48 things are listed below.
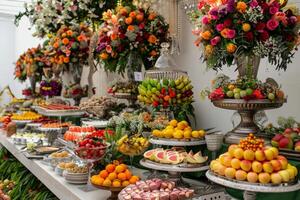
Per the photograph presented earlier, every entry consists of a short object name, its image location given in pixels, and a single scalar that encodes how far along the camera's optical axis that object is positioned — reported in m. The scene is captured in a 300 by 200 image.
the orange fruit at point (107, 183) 2.12
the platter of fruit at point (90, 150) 2.40
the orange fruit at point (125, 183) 2.12
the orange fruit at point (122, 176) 2.15
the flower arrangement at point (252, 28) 2.04
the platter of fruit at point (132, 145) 2.55
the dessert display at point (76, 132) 3.16
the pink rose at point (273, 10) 2.04
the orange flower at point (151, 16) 3.42
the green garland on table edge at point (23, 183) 3.43
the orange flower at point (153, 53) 3.49
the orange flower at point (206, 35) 2.15
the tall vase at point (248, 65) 2.17
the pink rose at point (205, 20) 2.15
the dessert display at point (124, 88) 3.58
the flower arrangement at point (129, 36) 3.35
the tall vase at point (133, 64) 3.45
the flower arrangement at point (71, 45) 4.55
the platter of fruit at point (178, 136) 2.36
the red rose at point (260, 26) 2.04
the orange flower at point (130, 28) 3.29
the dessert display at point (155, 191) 1.87
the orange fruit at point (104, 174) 2.20
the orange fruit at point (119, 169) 2.22
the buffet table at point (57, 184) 2.24
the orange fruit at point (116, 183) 2.11
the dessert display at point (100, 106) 3.81
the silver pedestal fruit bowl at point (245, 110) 2.07
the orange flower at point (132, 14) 3.34
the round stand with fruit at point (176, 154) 2.19
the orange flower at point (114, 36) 3.33
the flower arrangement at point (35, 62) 5.63
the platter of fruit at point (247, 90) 2.06
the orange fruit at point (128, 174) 2.18
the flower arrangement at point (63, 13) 4.36
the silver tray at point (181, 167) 2.15
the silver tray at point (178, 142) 2.35
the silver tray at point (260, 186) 1.61
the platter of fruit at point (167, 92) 2.79
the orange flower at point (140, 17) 3.35
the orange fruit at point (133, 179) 2.17
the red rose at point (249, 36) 2.05
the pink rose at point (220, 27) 2.07
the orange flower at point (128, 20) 3.31
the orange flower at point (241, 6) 2.03
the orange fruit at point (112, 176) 2.15
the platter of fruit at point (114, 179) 2.11
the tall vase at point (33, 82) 5.80
